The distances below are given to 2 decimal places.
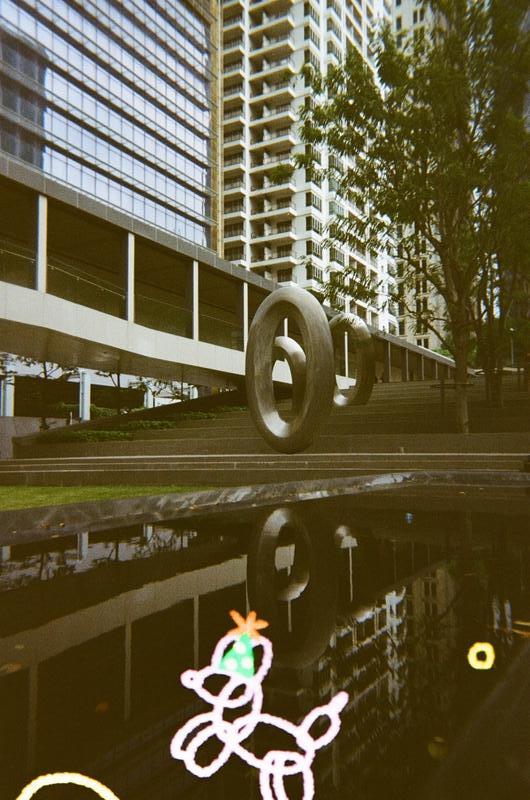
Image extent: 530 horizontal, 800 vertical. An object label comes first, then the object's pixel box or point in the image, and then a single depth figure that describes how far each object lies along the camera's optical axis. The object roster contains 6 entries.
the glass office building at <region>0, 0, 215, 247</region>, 40.47
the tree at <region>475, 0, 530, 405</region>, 10.94
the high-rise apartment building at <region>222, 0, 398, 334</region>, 67.25
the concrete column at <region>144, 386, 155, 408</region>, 38.06
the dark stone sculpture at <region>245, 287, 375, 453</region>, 9.44
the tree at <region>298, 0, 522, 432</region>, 11.29
